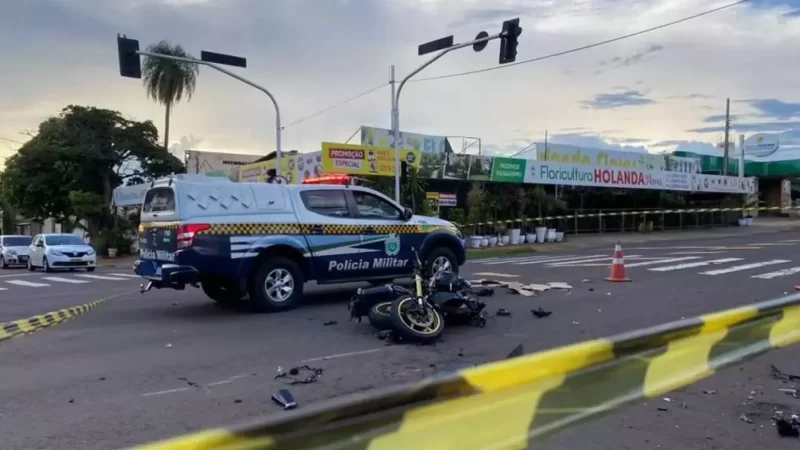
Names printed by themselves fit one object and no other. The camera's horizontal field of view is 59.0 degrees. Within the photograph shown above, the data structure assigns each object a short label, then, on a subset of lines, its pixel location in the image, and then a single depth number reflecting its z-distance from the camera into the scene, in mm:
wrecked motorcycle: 7910
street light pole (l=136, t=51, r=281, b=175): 18688
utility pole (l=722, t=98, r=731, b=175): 49481
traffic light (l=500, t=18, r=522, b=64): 17734
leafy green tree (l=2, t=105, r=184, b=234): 37000
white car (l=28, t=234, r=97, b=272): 25266
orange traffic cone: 14209
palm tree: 42281
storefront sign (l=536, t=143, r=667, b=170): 36281
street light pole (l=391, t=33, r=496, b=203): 22125
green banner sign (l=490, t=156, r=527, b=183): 30578
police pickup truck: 9898
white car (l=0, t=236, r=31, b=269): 30188
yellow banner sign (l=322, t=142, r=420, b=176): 24781
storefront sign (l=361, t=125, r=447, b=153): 32500
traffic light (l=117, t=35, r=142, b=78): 17500
